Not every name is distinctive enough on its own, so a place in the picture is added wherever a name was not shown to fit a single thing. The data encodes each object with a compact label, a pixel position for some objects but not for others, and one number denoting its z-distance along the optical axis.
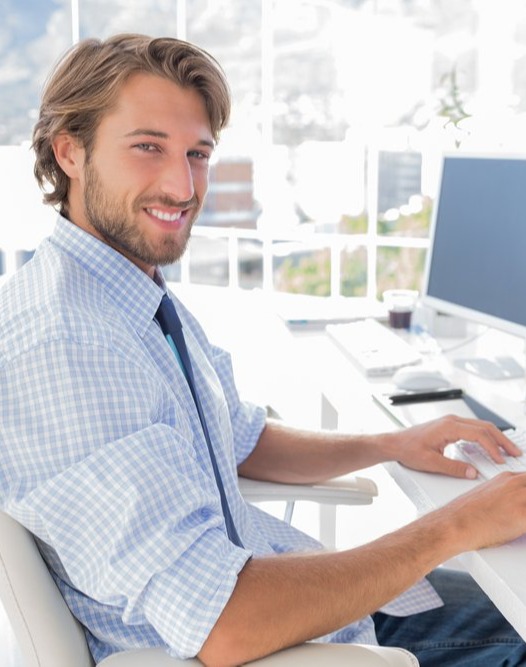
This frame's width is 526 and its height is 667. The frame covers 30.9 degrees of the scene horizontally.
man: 0.97
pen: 1.77
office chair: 0.93
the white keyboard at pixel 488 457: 1.38
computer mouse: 1.81
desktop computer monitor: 1.90
